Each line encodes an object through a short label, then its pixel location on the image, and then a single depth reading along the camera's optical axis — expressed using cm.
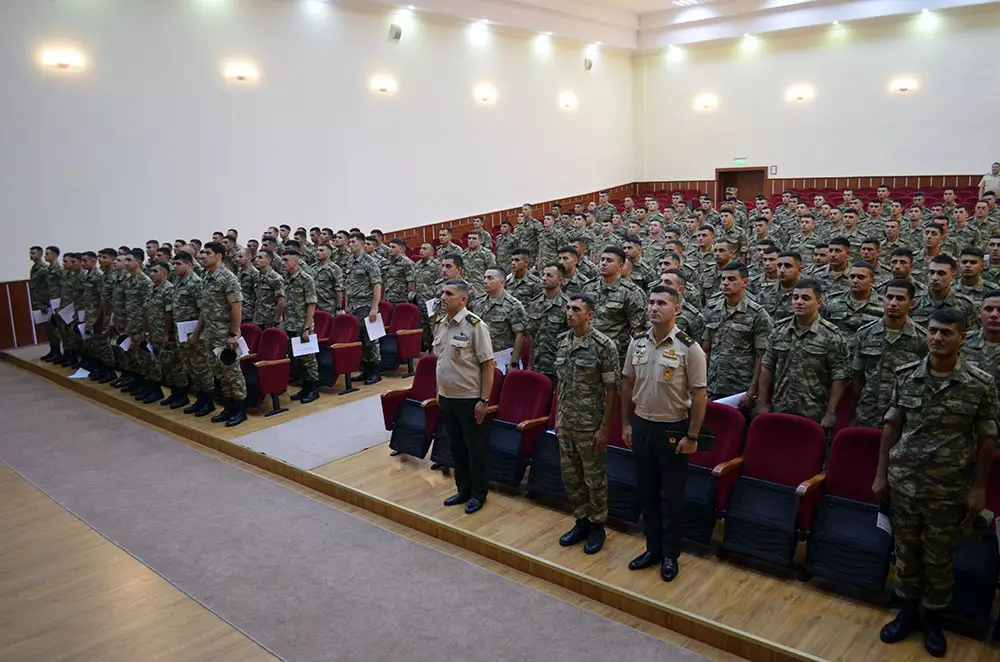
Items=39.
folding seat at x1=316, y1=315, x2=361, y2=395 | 703
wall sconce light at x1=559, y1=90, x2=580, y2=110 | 1694
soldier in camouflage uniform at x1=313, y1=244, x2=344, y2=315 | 795
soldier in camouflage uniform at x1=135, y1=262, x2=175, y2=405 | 693
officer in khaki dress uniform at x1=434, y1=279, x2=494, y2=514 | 431
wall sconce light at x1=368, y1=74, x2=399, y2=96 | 1305
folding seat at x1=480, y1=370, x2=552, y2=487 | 460
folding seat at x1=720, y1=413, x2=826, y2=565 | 352
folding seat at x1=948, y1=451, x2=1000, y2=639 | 297
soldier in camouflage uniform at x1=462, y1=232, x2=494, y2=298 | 832
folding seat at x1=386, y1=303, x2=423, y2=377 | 766
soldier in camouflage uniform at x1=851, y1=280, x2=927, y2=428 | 383
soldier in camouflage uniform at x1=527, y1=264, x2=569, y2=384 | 522
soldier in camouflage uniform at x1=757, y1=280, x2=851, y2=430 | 391
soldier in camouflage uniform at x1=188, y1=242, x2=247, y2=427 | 622
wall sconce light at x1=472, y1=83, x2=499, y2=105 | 1484
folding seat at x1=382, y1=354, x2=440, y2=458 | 523
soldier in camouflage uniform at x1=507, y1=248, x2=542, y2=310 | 619
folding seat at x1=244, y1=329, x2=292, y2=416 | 654
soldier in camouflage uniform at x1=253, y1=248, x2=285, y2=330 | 729
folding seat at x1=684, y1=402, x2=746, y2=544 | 377
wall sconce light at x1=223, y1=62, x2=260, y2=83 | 1124
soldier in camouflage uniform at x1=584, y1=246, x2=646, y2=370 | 491
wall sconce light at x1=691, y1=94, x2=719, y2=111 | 1781
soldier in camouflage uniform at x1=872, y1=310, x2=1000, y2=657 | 286
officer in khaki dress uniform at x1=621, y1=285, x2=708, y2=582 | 342
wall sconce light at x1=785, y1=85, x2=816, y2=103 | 1638
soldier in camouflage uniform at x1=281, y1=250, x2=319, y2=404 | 690
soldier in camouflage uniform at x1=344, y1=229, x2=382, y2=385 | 758
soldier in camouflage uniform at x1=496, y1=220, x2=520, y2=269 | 1073
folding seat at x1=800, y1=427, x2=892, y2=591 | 327
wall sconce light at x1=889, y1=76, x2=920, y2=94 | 1509
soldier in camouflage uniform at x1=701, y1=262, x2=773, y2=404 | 438
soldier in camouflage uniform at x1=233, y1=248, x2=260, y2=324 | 745
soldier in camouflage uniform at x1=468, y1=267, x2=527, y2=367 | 521
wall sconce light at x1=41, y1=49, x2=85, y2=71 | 970
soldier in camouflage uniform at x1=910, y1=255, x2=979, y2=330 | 452
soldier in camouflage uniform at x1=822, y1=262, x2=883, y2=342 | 444
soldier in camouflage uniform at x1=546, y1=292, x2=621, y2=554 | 380
